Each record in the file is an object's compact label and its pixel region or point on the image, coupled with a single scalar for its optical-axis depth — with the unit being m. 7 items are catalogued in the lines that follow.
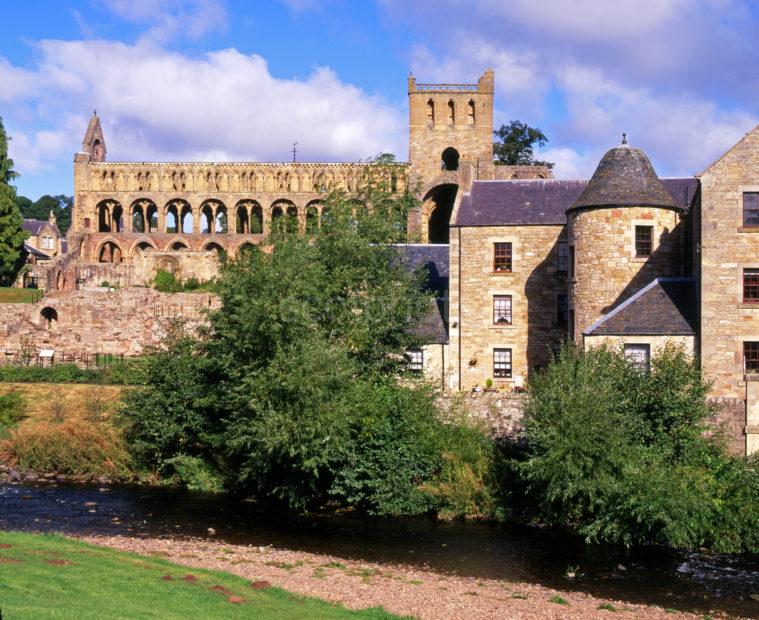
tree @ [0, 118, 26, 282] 52.16
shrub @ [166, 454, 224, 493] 28.12
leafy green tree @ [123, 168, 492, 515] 24.45
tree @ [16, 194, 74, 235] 136.71
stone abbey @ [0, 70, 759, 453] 26.34
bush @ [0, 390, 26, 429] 33.52
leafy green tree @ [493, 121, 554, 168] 74.00
